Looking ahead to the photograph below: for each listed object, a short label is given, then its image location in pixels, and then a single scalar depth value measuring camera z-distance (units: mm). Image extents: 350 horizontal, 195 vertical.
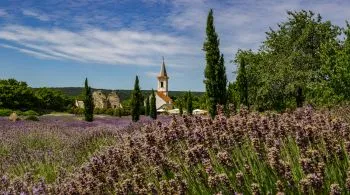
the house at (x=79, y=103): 88962
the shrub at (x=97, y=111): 63344
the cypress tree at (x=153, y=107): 49119
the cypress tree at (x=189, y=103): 52150
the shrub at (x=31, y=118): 30614
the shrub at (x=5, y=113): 46256
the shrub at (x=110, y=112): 60119
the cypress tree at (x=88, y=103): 35031
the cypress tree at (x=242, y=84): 33812
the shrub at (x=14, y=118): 28828
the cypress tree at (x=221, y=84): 21328
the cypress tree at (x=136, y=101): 37000
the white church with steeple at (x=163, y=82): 116000
